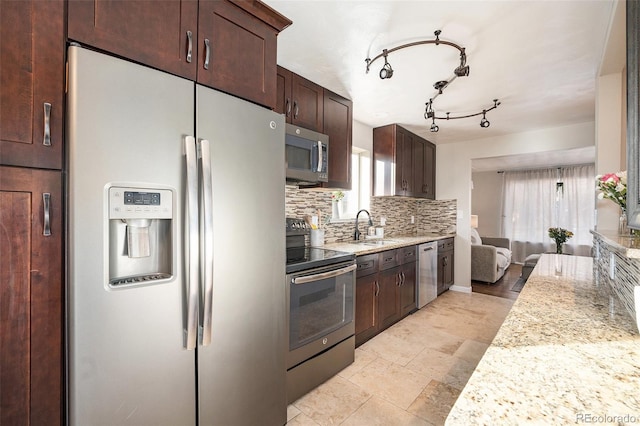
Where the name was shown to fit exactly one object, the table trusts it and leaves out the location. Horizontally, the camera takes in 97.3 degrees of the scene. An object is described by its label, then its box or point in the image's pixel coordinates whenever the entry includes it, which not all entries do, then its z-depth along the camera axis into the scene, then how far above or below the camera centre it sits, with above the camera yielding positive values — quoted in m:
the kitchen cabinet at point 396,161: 3.76 +0.73
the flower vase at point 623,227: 1.63 -0.08
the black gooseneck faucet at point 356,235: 3.54 -0.28
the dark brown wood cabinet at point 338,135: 2.63 +0.76
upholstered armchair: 4.97 -0.90
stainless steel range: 1.86 -0.74
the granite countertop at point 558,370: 0.54 -0.38
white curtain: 6.33 +0.15
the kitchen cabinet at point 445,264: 4.20 -0.79
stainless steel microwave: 2.14 +0.46
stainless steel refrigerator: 0.97 -0.16
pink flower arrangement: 1.33 +0.13
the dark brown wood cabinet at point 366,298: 2.62 -0.82
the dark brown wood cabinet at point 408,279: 3.26 -0.79
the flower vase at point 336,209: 3.31 +0.05
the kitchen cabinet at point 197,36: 1.03 +0.76
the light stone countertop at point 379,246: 2.70 -0.35
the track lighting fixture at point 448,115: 2.84 +1.14
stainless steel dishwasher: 3.60 -0.79
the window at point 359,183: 3.72 +0.41
